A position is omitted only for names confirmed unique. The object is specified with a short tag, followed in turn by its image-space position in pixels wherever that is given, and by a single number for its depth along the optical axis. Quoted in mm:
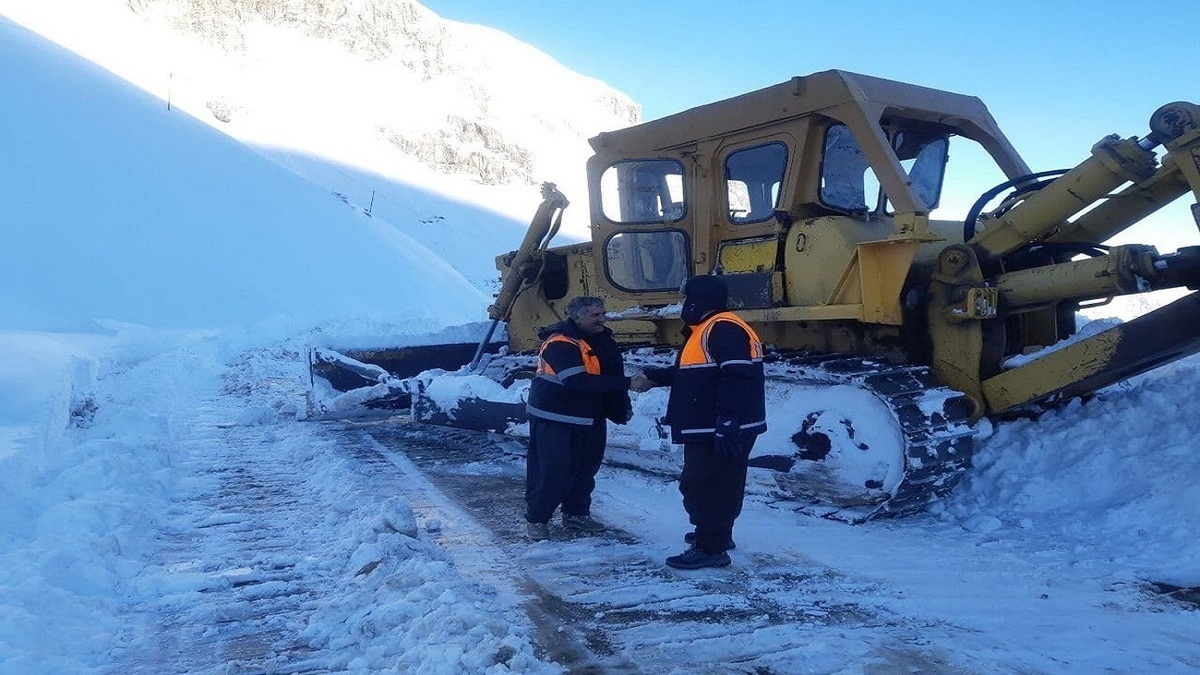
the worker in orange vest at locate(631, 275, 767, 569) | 4336
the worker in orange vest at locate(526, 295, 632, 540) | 5215
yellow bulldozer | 5043
